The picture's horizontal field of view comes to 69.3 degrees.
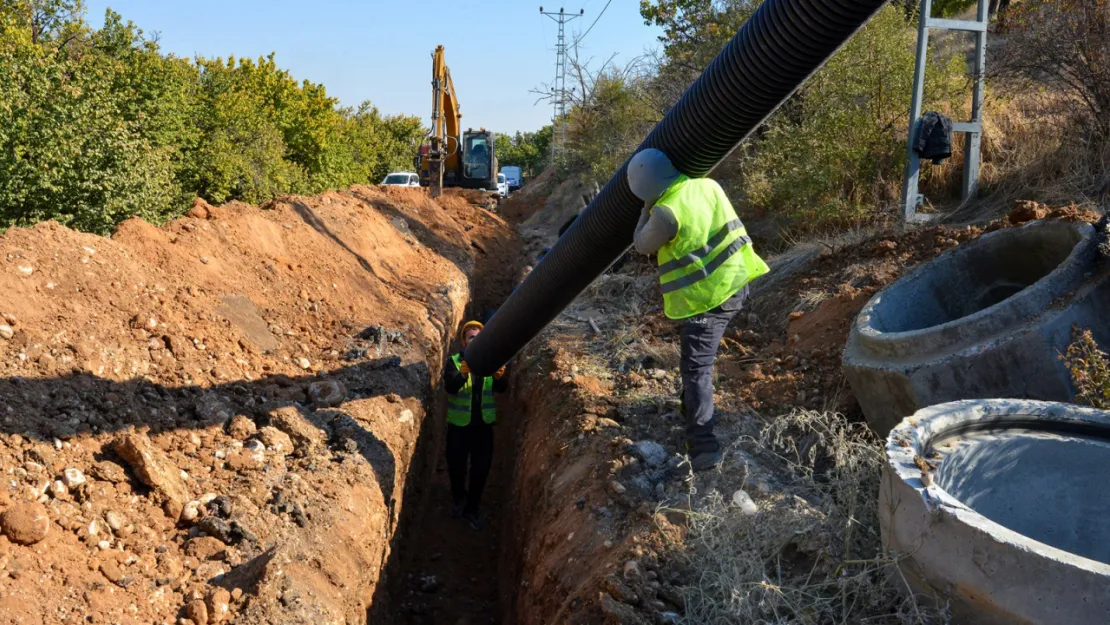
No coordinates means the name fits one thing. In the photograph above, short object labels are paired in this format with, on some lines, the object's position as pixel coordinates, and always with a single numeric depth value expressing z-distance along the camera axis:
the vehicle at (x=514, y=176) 56.63
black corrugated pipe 3.33
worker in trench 6.78
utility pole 21.83
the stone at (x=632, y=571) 3.72
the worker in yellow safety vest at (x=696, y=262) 4.32
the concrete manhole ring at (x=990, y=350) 3.99
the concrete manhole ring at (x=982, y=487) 2.69
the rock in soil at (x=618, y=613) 3.48
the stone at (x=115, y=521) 3.94
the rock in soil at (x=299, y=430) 5.37
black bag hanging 8.30
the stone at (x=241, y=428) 5.13
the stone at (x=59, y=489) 3.91
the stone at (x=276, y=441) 5.18
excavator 20.75
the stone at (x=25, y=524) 3.53
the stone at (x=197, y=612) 3.73
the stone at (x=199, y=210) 7.97
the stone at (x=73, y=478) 3.98
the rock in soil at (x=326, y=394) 5.99
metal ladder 8.34
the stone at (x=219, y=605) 3.77
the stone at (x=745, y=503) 3.85
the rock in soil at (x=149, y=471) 4.25
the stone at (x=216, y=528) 4.24
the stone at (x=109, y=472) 4.16
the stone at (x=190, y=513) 4.27
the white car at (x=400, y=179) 29.55
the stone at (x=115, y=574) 3.72
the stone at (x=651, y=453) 4.95
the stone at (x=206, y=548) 4.11
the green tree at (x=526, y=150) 70.69
